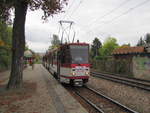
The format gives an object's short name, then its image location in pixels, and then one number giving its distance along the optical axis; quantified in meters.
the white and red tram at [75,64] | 9.24
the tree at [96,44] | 68.57
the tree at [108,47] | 69.88
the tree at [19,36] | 8.38
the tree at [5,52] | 16.92
